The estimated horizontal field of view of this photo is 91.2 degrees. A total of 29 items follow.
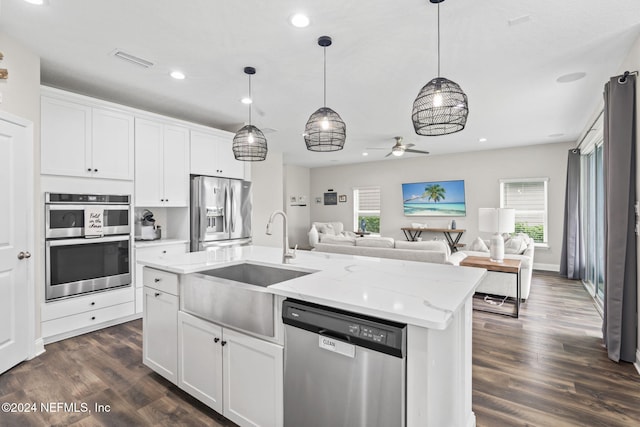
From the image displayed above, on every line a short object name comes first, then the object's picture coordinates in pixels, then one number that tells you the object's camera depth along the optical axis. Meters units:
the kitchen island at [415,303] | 1.18
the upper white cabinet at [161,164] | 3.73
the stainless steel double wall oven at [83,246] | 2.96
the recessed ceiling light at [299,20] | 2.23
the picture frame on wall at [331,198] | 9.80
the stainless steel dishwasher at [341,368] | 1.20
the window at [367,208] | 9.05
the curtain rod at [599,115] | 2.55
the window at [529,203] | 6.73
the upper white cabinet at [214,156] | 4.32
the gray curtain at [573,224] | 5.59
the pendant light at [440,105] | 1.76
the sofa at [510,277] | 4.28
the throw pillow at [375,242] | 4.24
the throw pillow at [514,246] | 4.85
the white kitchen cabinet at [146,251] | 3.68
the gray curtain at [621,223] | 2.54
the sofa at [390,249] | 3.93
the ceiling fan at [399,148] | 5.77
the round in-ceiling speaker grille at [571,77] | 3.23
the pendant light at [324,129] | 2.29
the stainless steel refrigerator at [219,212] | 4.20
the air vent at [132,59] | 2.75
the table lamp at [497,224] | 4.03
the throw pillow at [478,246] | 5.06
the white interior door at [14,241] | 2.45
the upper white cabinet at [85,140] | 2.99
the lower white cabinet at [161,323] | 2.15
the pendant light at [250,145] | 2.82
